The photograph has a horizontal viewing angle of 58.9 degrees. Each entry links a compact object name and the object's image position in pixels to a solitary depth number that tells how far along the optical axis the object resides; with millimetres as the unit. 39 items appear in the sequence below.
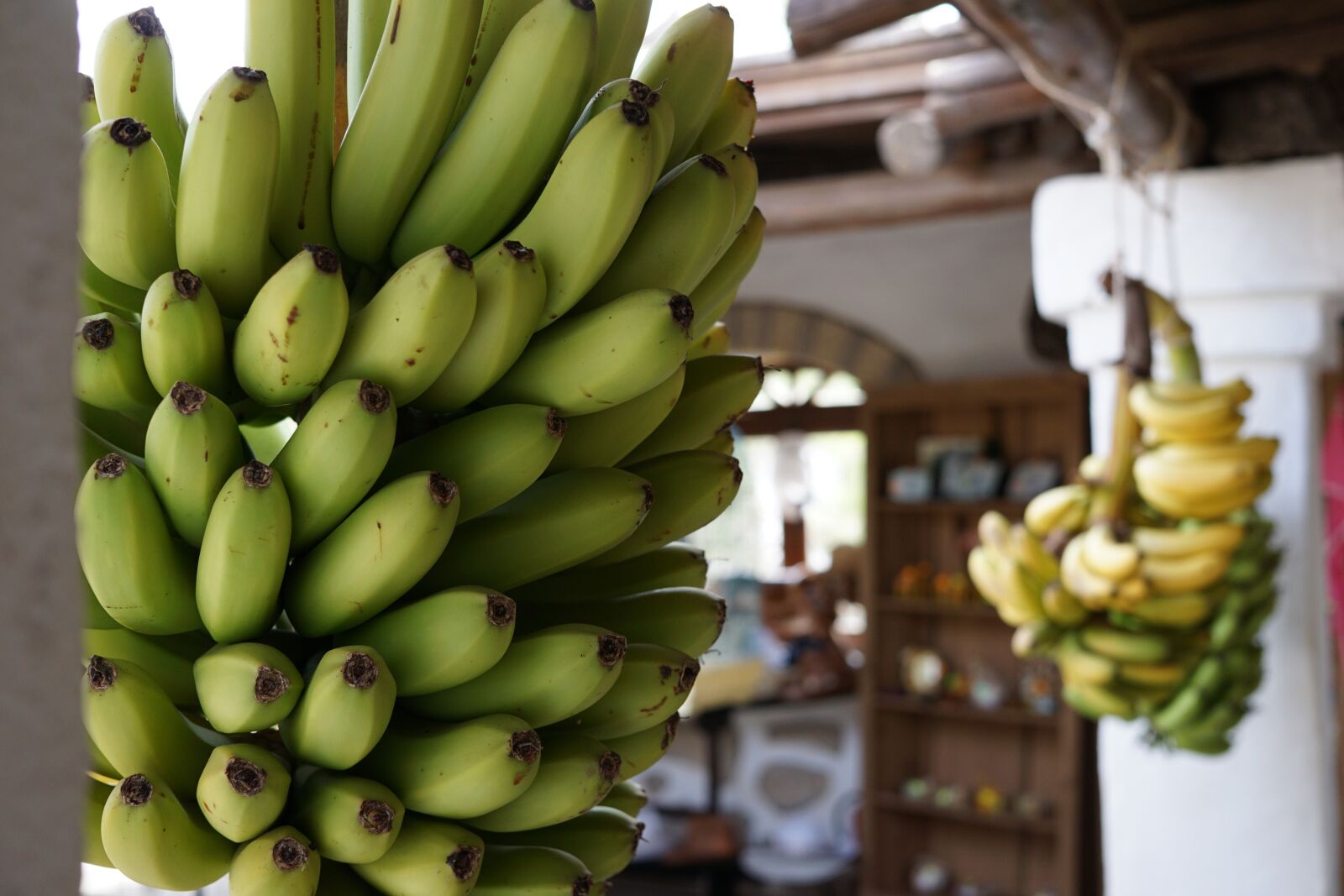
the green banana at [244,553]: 438
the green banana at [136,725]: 430
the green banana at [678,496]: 583
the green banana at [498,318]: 479
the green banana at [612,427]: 550
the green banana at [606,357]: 489
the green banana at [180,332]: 451
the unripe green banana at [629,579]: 564
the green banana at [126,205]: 459
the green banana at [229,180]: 461
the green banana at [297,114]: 517
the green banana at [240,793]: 426
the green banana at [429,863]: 453
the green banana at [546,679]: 478
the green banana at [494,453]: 485
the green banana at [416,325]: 458
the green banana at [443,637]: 453
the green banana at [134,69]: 515
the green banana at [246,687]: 428
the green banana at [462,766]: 455
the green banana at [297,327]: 448
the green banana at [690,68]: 587
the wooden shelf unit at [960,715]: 3422
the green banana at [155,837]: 425
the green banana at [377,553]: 449
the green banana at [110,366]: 460
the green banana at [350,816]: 439
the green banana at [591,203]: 490
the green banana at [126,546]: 438
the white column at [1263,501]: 1973
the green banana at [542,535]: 513
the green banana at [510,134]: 508
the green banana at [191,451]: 441
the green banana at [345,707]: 430
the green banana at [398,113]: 510
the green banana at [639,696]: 532
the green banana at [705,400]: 610
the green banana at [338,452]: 447
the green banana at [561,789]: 490
